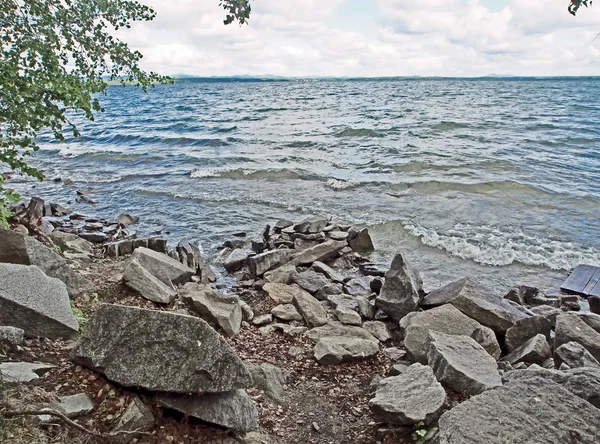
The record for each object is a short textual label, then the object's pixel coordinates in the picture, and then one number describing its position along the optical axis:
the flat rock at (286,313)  7.14
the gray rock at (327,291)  8.32
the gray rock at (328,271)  9.14
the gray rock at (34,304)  4.20
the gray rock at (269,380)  4.90
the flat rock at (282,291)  7.86
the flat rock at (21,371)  3.45
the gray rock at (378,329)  6.74
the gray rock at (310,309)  7.05
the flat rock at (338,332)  6.50
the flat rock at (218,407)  3.59
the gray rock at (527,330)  6.21
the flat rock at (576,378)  3.83
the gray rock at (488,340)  5.79
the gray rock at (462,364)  4.46
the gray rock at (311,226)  11.62
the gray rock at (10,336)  3.90
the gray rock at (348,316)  7.04
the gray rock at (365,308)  7.47
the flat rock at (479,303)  6.53
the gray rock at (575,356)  4.97
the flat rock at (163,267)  7.42
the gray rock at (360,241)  11.26
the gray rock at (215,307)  6.27
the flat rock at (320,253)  10.01
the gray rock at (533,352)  5.60
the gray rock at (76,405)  3.35
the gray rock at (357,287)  8.61
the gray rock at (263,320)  6.93
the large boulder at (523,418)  3.17
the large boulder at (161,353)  3.56
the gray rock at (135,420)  3.31
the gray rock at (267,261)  9.34
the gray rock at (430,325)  5.71
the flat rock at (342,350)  5.79
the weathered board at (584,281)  8.94
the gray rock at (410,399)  4.09
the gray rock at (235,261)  9.80
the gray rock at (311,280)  8.53
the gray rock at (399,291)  7.25
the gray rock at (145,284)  6.55
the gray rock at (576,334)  5.64
